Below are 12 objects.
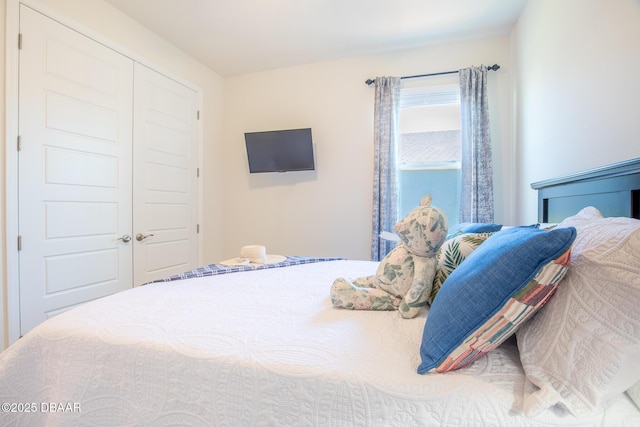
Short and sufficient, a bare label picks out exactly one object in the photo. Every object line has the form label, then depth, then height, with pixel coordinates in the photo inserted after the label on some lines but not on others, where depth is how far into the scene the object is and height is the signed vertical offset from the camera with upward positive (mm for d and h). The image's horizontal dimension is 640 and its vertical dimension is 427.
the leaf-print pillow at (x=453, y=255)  1115 -165
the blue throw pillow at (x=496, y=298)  659 -201
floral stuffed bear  1056 -229
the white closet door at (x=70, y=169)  1975 +307
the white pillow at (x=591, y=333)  571 -246
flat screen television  3312 +679
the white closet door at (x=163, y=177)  2736 +337
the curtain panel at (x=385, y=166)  3059 +458
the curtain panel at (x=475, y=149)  2781 +582
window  3055 +657
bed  602 -385
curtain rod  2805 +1355
